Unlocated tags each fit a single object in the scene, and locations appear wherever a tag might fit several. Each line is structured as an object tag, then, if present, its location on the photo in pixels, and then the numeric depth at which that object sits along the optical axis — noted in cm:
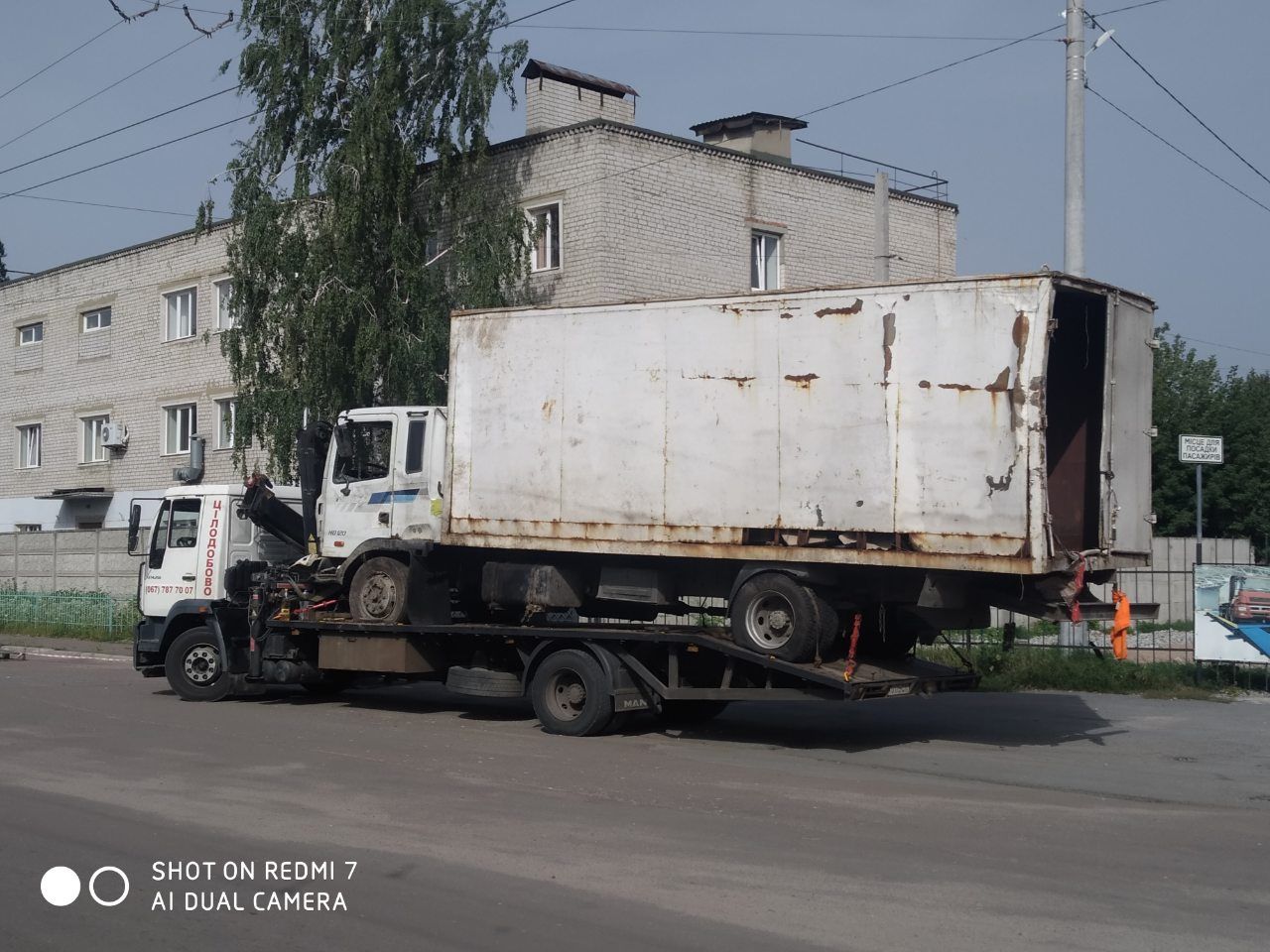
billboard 1538
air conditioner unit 3681
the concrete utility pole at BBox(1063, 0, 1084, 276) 1625
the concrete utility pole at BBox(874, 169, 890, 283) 1891
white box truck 1080
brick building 2534
